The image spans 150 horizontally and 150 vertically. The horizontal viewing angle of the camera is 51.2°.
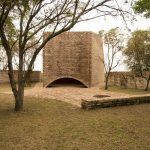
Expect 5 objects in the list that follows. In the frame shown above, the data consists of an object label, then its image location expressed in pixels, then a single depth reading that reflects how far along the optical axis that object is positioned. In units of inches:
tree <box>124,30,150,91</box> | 647.1
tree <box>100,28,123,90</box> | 664.9
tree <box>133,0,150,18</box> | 274.7
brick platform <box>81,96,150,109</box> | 296.2
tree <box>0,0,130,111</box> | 271.9
